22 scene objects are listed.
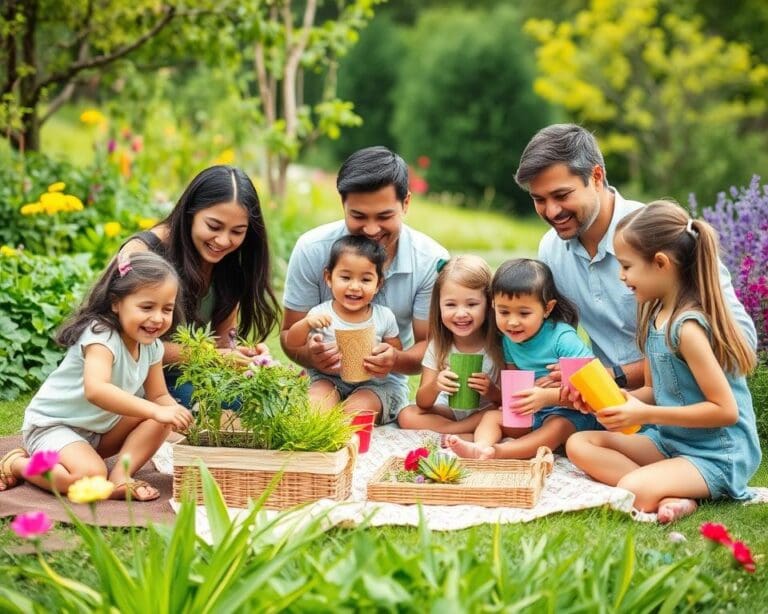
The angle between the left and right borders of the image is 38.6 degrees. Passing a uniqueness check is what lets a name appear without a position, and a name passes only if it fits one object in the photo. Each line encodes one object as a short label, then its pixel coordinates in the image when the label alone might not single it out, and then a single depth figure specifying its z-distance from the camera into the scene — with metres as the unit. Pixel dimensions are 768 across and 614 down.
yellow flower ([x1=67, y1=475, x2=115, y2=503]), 2.48
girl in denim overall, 3.84
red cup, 4.51
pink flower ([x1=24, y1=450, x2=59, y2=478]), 2.54
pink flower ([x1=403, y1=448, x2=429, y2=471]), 4.09
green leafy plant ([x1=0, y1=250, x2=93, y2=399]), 5.51
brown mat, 3.66
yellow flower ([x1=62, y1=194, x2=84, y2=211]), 6.19
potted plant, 3.78
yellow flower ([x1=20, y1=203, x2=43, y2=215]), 6.30
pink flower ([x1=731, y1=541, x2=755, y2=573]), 2.71
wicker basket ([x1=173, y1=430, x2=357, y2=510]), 3.79
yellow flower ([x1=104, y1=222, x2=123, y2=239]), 6.56
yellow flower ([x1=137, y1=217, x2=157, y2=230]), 6.74
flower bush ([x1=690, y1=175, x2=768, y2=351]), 5.21
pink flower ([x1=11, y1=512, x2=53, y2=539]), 2.46
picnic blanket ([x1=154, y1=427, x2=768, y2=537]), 3.65
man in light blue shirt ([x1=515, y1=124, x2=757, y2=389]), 4.52
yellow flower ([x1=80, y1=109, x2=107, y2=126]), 8.28
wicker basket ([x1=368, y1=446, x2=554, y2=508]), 3.89
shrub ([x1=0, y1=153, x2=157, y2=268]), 6.87
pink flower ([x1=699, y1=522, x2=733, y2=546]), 2.71
